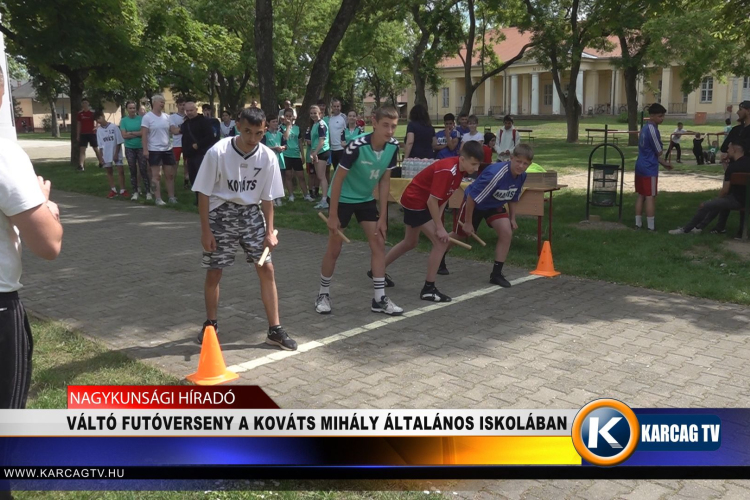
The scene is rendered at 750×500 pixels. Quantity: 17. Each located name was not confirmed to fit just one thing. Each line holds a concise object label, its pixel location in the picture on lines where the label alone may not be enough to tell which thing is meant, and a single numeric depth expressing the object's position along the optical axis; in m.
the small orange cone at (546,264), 8.38
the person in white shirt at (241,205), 5.30
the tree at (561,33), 28.92
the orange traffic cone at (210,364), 4.96
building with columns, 60.03
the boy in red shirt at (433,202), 6.71
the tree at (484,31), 27.30
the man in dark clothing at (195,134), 12.50
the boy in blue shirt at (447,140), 11.02
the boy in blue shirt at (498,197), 7.59
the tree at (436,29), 27.25
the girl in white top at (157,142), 13.34
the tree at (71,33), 17.86
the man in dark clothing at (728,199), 10.12
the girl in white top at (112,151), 15.44
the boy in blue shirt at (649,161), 10.46
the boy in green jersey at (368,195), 6.37
